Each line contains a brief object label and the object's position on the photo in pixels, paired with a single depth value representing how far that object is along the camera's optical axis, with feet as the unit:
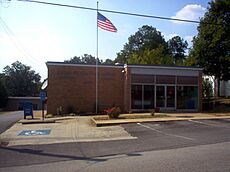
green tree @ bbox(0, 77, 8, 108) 138.89
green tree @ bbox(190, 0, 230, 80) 66.96
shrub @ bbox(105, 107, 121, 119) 42.69
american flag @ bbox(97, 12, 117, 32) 51.63
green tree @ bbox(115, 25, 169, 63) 148.92
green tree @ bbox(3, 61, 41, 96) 198.87
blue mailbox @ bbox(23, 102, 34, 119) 51.23
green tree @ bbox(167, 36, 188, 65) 175.79
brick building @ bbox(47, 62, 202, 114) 54.27
